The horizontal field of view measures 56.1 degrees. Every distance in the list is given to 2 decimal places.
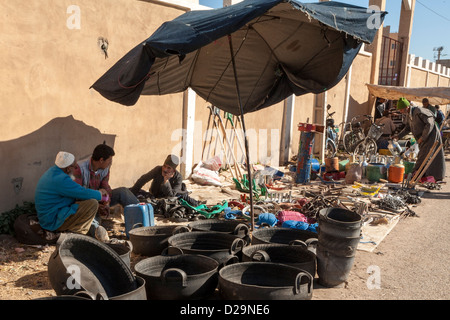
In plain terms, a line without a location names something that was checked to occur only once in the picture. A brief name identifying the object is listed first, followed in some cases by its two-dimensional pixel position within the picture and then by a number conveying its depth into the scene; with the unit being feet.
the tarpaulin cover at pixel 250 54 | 13.26
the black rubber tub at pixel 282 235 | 14.83
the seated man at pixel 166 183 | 21.59
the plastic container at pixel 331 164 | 32.32
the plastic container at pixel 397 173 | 31.14
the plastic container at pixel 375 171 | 31.35
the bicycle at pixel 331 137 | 40.63
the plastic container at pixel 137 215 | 17.13
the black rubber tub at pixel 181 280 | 10.86
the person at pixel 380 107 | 54.39
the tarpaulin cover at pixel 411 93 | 41.84
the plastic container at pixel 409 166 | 33.63
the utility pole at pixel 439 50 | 158.84
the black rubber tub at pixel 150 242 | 14.88
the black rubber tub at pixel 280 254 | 12.48
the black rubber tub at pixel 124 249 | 12.46
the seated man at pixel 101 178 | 17.20
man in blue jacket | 15.35
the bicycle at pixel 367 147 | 41.92
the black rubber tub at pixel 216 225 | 15.84
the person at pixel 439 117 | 46.55
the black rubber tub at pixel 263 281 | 10.13
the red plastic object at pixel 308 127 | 29.91
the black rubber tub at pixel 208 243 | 13.04
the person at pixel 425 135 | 30.94
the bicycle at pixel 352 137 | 45.77
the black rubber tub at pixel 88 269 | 10.13
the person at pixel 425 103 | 35.41
